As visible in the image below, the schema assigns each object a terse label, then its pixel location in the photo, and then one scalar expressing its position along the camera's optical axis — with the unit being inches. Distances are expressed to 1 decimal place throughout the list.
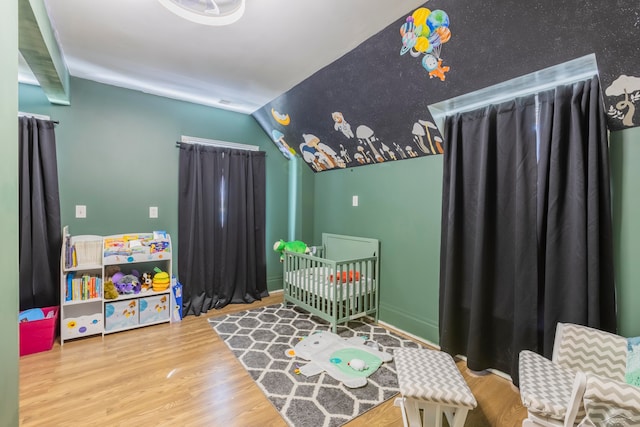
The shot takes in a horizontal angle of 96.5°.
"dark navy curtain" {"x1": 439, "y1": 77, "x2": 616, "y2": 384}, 63.8
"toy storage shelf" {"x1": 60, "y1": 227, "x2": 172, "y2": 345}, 98.9
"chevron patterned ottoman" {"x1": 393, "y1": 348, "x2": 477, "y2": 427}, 50.9
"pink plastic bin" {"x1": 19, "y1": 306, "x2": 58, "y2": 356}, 89.7
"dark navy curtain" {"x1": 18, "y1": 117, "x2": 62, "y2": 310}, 95.7
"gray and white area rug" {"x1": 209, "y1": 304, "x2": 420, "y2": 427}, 66.7
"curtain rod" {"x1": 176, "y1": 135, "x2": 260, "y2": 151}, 127.6
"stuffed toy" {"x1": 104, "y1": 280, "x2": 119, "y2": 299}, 103.9
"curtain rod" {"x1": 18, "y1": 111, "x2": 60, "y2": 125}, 98.3
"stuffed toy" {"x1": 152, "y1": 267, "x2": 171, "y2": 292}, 112.8
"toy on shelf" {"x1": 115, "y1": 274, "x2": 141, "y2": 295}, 107.9
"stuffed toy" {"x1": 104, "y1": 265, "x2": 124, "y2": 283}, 111.5
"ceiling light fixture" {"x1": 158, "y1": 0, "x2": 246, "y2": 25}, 63.3
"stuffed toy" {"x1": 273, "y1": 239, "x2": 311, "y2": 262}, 131.7
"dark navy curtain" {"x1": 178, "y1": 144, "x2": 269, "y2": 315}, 125.9
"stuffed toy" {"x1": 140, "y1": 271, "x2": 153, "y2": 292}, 112.0
